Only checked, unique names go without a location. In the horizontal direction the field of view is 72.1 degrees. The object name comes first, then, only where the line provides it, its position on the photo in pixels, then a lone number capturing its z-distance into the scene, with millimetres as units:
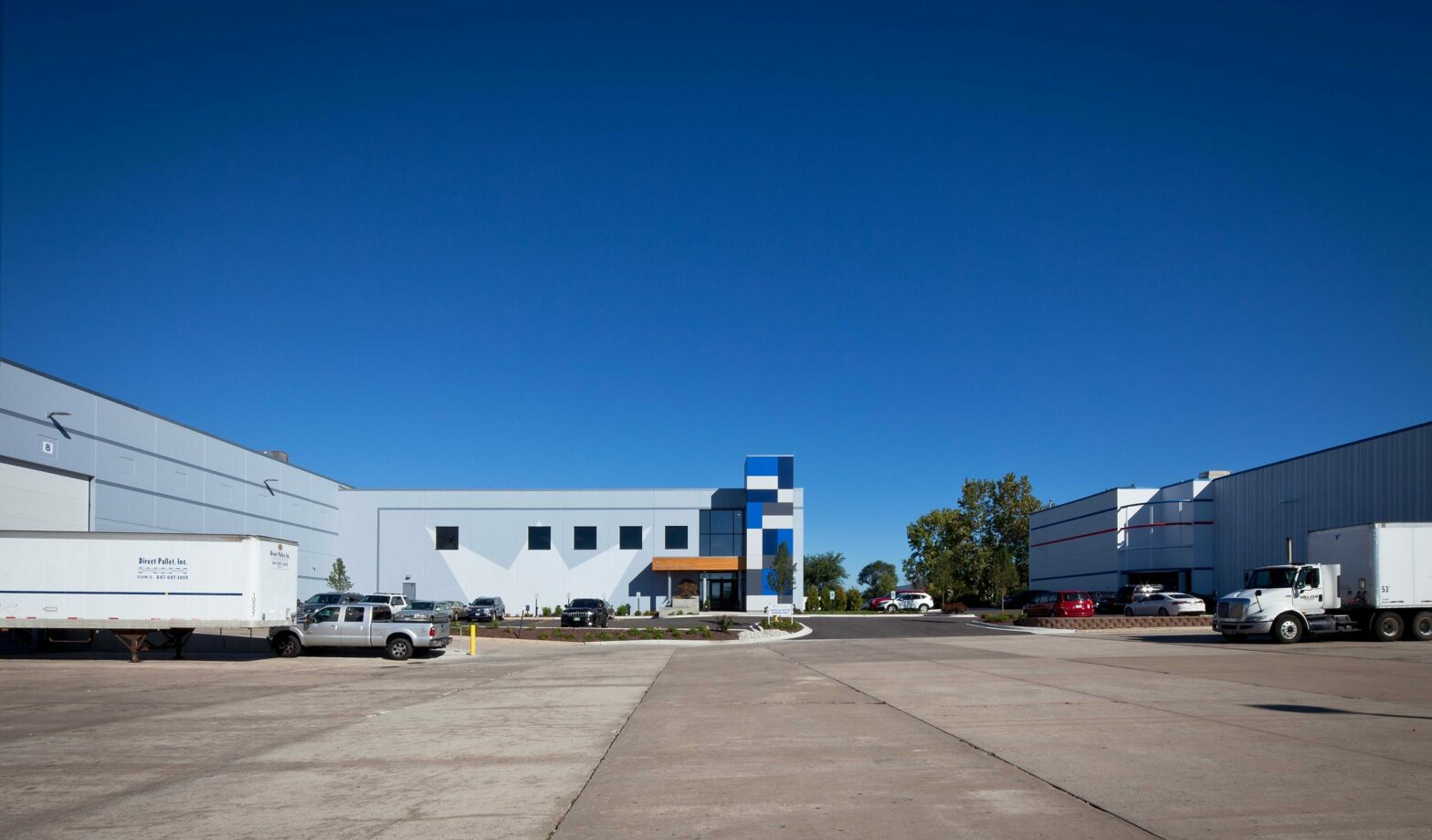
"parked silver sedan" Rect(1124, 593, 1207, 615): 49156
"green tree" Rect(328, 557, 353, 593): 64438
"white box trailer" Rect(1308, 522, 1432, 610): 31297
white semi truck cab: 31391
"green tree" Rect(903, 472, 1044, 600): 100000
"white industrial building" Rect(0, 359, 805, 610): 70750
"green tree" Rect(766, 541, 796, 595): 68438
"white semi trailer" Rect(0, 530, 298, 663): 29172
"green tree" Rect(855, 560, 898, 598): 188750
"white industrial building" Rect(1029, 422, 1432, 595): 45250
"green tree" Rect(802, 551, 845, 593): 114312
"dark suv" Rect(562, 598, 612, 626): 49469
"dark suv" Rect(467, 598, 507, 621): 55750
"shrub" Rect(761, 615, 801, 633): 47031
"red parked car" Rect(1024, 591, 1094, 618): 50250
